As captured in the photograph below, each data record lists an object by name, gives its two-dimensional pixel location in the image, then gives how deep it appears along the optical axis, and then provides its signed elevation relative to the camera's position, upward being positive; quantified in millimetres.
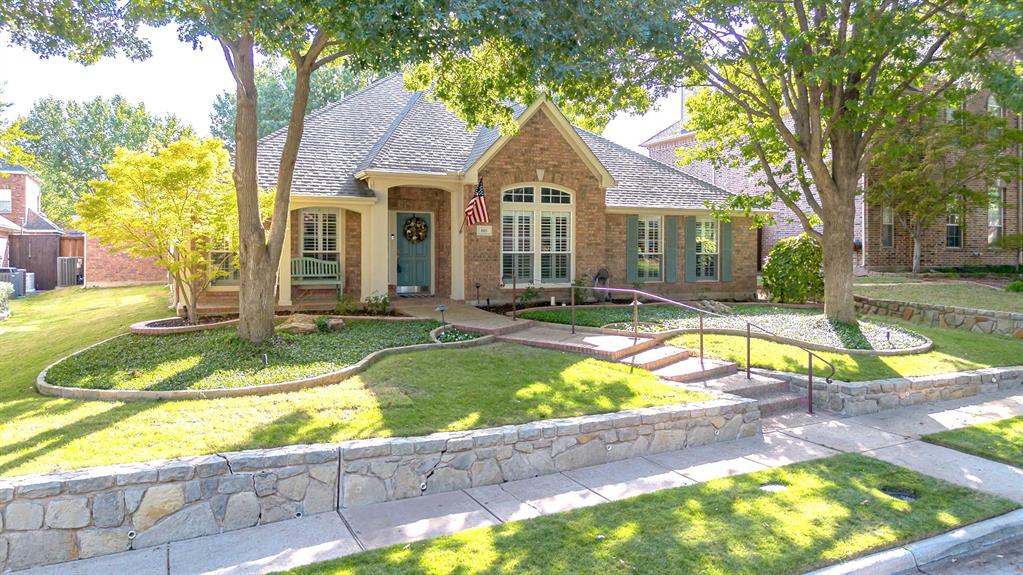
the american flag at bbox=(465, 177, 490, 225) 13664 +1147
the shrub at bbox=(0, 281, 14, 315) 17716 -968
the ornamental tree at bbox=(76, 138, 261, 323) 10695 +979
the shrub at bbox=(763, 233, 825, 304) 16781 -245
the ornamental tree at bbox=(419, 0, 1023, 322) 8953 +3295
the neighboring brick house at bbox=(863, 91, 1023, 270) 22484 +983
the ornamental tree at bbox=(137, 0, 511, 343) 7136 +2706
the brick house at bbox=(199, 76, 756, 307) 14680 +1214
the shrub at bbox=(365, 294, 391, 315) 13352 -910
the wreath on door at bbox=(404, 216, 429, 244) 16344 +840
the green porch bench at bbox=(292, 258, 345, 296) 14438 -230
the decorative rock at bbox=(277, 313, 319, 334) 10906 -1083
